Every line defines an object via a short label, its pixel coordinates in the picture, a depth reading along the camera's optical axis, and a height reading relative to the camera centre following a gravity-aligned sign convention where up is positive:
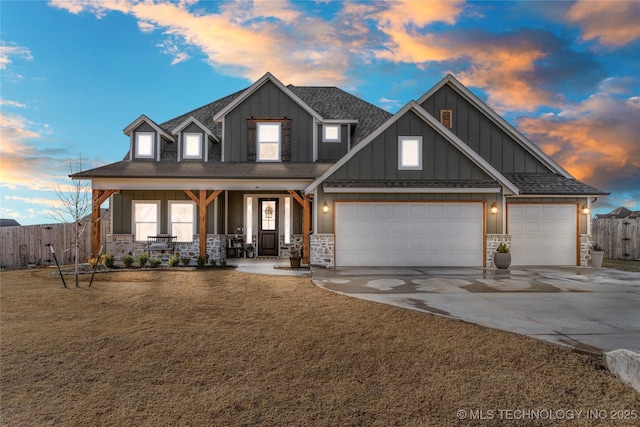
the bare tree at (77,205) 11.06 +0.50
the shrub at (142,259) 12.61 -1.44
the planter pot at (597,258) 13.02 -1.44
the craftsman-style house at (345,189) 12.53 +1.20
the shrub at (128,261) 12.61 -1.50
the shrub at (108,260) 12.41 -1.47
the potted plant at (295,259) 12.11 -1.38
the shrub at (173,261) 12.60 -1.53
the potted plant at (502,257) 12.25 -1.32
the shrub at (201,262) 12.69 -1.55
